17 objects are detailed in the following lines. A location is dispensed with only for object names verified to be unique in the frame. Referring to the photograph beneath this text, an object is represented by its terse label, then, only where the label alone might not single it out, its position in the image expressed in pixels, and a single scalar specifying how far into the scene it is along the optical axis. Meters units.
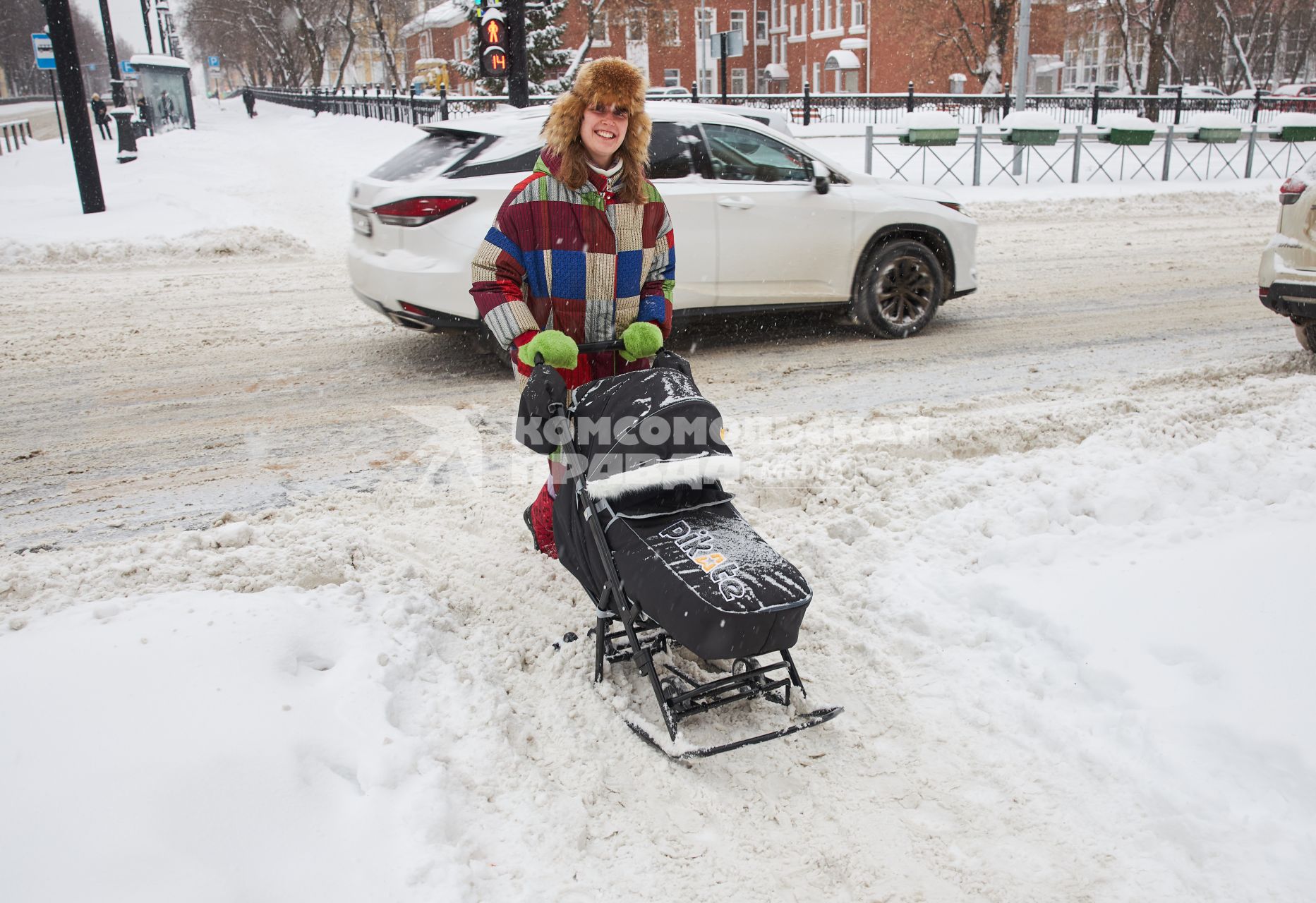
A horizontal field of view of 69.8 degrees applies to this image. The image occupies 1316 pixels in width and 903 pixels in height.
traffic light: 13.07
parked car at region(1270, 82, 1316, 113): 29.11
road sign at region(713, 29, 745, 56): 20.42
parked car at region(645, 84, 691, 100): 26.98
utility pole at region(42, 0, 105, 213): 12.95
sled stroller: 2.62
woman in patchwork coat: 3.12
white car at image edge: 5.95
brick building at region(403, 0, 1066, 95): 40.22
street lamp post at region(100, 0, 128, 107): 25.73
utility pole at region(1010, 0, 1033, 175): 20.16
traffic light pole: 13.02
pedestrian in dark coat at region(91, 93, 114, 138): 33.63
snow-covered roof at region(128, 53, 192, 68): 34.16
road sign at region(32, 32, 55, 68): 21.27
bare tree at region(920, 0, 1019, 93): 32.34
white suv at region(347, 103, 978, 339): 5.98
